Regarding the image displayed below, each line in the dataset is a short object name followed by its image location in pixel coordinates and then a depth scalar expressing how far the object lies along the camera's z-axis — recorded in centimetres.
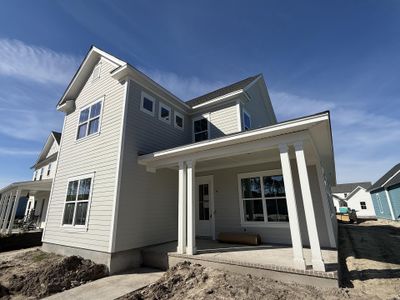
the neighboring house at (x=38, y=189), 1276
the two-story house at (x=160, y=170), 573
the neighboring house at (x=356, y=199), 3231
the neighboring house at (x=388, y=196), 1827
